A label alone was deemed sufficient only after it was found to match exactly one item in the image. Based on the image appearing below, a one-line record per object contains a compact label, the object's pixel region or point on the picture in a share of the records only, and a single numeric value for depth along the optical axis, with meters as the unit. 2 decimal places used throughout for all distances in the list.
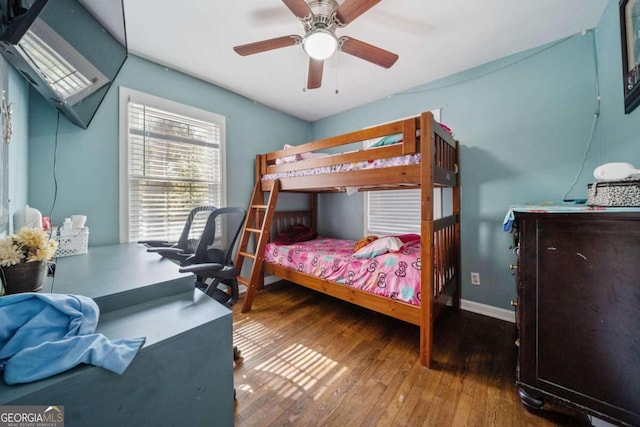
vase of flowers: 0.82
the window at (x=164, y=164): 2.20
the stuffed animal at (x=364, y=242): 2.56
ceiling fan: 1.37
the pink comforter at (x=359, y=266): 1.82
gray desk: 0.62
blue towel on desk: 0.60
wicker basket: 1.68
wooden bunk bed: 1.67
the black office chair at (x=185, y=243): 1.66
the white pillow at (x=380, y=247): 2.18
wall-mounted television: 0.86
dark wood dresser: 0.99
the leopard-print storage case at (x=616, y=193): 1.05
